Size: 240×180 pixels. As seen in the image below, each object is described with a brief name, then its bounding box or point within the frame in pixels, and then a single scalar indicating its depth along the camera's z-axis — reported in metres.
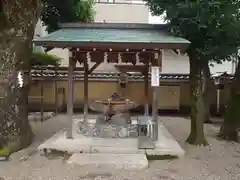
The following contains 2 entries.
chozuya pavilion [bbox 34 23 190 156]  6.91
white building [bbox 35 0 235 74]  18.62
